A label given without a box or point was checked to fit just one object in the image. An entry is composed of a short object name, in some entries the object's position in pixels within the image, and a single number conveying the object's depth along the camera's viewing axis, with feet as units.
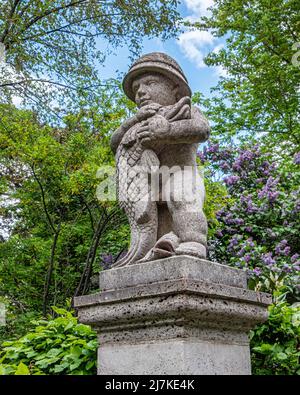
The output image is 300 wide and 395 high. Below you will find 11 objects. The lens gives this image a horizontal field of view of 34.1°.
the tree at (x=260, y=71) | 39.01
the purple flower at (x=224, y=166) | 34.50
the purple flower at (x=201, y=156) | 34.18
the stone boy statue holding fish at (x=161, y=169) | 10.80
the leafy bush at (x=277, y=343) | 11.59
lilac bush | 27.63
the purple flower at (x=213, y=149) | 35.24
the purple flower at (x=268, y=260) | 26.45
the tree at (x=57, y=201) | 26.11
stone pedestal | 8.83
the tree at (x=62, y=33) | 29.12
